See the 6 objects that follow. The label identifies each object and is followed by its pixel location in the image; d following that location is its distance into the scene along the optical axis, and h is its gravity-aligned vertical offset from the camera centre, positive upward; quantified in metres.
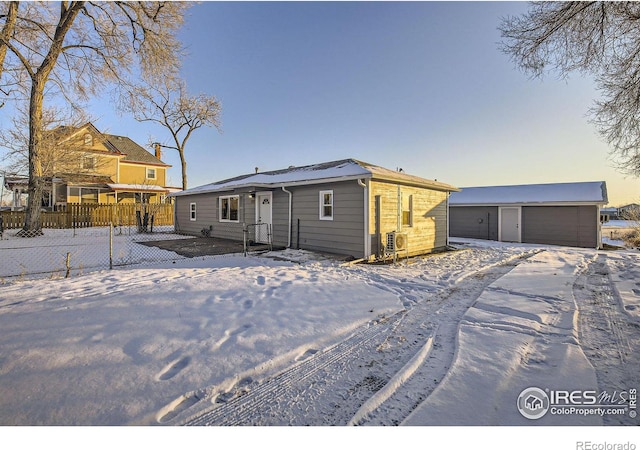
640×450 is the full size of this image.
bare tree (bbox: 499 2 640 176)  6.28 +4.11
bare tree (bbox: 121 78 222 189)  27.64 +10.42
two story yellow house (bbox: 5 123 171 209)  19.50 +4.02
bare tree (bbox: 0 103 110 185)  18.20 +4.85
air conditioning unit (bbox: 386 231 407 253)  9.27 -0.64
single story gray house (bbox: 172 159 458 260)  9.16 +0.43
